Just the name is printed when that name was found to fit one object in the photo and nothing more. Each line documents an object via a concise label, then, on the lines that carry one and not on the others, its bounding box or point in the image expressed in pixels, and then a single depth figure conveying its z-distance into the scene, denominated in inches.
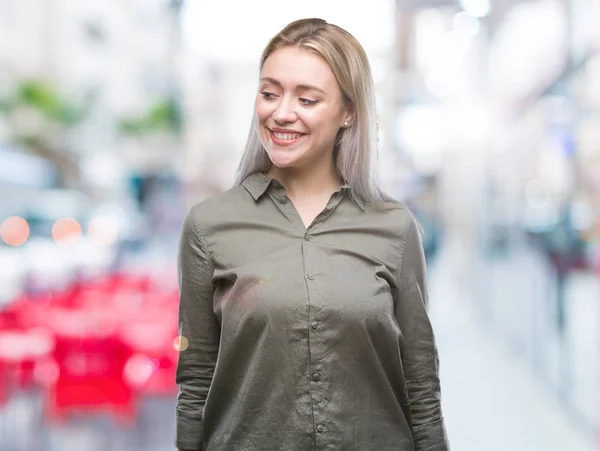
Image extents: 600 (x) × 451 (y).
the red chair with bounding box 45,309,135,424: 209.9
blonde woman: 73.8
